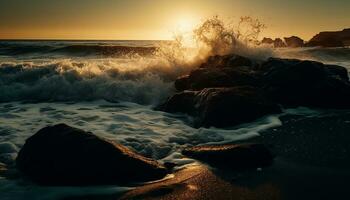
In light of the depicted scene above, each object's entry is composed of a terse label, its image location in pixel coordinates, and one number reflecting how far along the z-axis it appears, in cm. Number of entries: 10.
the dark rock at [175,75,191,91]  1064
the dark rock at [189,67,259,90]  961
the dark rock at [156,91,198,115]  837
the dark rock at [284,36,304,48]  5306
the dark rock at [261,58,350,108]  881
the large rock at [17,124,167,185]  424
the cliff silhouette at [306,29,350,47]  4575
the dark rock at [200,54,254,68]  1198
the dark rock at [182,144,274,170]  474
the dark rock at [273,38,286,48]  5189
